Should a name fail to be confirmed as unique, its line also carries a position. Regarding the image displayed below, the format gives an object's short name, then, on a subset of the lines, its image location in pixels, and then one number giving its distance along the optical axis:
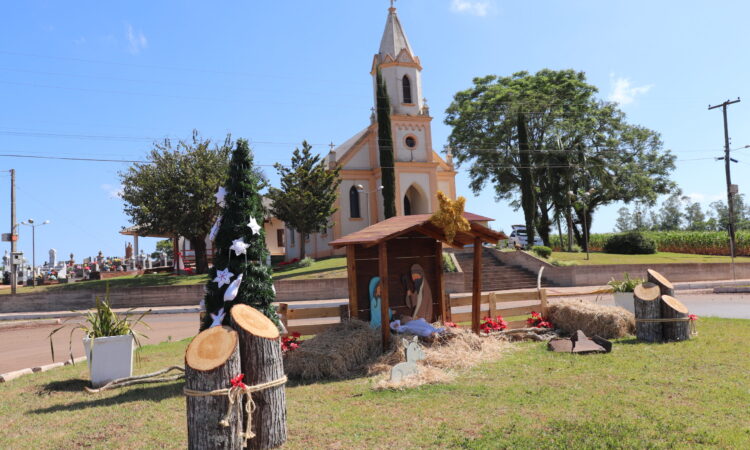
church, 36.91
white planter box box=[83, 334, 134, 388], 7.91
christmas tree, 7.40
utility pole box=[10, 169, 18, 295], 30.17
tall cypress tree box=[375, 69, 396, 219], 34.75
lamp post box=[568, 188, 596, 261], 42.31
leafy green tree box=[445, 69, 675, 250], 44.66
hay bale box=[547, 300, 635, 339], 10.28
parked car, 43.99
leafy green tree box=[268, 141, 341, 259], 30.25
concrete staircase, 26.09
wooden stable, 8.98
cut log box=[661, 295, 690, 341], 9.44
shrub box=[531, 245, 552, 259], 30.34
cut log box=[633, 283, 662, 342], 9.50
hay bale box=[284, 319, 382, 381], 7.89
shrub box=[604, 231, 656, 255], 37.75
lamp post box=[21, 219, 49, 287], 40.06
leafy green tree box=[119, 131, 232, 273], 27.98
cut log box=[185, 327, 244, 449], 4.52
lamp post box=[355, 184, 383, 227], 36.97
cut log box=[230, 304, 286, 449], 4.95
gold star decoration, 8.98
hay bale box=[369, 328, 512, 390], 7.20
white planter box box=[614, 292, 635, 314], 11.50
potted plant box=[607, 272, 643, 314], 11.52
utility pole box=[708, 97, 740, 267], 34.84
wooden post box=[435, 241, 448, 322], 10.82
